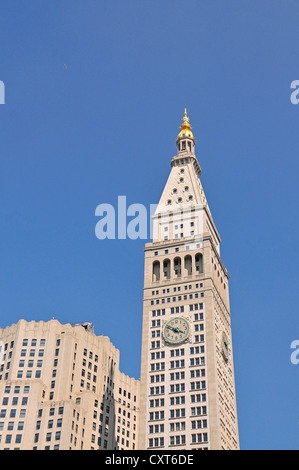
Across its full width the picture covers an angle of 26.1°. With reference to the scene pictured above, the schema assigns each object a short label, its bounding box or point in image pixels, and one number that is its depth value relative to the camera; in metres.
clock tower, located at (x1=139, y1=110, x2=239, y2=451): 125.38
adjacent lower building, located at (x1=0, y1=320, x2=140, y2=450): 141.50
